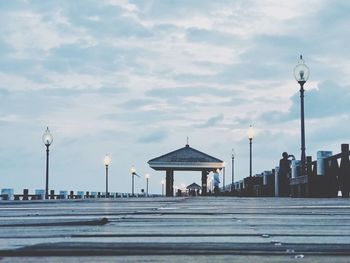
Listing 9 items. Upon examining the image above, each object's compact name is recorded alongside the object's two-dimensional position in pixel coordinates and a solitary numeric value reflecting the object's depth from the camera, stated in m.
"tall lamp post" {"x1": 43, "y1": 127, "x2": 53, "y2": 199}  37.84
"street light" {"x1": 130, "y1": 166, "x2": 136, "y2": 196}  101.38
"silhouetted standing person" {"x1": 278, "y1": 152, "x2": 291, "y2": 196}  30.38
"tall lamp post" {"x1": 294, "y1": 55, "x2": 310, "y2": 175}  25.69
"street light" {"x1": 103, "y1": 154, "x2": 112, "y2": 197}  60.41
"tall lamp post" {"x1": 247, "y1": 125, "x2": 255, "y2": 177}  38.53
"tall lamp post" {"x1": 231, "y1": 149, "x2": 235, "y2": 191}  69.24
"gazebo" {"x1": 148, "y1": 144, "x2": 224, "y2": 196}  70.38
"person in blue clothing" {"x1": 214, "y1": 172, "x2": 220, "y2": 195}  54.95
